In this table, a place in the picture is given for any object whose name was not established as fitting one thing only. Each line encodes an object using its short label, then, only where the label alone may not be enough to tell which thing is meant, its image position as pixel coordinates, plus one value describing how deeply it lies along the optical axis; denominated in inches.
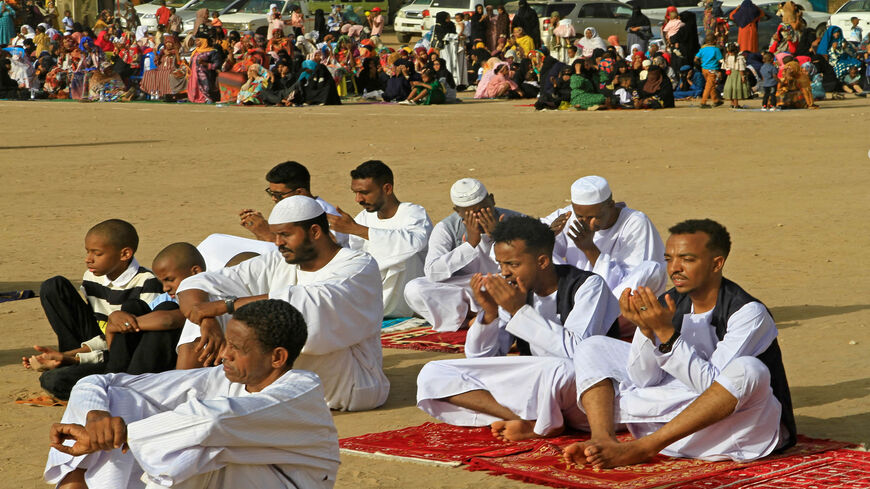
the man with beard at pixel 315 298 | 219.8
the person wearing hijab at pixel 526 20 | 1163.3
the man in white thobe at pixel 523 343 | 217.2
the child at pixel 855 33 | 1075.9
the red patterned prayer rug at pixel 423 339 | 297.1
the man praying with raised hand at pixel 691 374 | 192.9
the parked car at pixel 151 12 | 1386.6
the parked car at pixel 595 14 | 1248.8
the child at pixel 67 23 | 1369.3
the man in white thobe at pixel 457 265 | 303.4
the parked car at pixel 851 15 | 1122.7
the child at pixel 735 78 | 872.3
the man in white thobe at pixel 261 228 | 272.1
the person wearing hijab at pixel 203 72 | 1027.9
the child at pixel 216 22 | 1147.1
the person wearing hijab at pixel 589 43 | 1066.1
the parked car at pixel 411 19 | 1443.2
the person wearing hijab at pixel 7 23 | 1326.3
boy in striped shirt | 245.9
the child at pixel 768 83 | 852.5
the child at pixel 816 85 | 912.9
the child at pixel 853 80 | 953.5
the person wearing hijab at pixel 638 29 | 1127.6
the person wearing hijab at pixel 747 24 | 1031.0
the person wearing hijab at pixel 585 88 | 887.1
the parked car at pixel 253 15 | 1306.6
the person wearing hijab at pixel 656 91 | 880.9
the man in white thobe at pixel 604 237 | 281.1
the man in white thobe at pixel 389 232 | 325.1
